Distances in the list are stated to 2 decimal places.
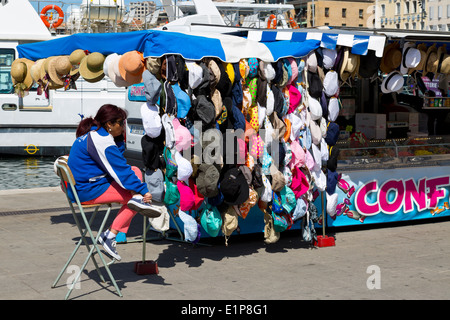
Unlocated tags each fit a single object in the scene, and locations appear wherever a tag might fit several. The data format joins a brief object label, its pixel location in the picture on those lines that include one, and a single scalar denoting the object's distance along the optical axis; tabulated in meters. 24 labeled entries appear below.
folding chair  5.89
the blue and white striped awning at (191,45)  6.93
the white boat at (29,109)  18.91
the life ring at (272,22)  23.89
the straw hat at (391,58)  8.54
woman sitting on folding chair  6.05
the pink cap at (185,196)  7.04
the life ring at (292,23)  26.07
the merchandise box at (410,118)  10.21
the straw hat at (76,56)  8.22
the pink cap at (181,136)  6.89
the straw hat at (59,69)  8.48
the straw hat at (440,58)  8.93
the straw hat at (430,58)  8.88
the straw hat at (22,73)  9.36
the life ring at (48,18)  21.91
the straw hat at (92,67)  7.76
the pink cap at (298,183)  7.84
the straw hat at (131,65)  7.01
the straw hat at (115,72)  7.33
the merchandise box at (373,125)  9.91
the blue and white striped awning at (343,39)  7.89
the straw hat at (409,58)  8.59
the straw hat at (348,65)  8.02
